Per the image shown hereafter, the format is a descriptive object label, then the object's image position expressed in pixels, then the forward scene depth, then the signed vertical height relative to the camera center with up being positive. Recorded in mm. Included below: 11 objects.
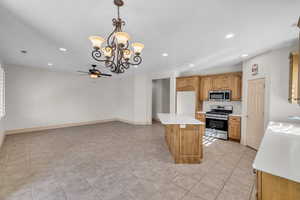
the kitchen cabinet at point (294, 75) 2316 +488
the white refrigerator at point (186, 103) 5286 -171
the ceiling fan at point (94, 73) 4422 +912
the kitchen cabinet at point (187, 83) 4994 +682
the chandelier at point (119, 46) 1630 +815
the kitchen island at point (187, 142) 2688 -949
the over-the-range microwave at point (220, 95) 4400 +167
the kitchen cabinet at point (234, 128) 4008 -934
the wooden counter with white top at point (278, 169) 946 -569
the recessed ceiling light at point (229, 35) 2329 +1252
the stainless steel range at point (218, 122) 4238 -809
